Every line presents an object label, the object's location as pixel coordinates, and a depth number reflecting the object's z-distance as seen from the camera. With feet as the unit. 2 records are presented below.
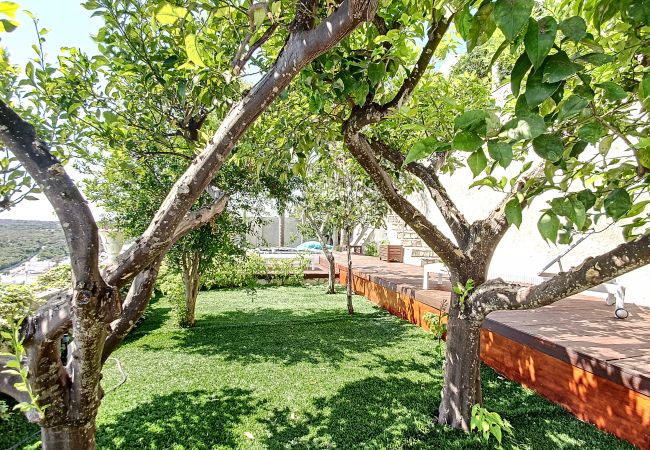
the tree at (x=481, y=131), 2.50
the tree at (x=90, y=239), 5.08
